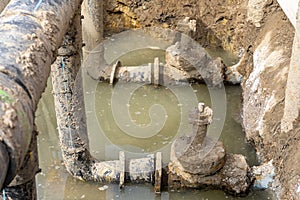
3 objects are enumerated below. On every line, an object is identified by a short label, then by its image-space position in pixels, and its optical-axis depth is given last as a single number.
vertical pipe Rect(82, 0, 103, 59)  6.84
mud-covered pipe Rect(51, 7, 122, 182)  4.22
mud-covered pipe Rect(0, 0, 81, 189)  1.84
